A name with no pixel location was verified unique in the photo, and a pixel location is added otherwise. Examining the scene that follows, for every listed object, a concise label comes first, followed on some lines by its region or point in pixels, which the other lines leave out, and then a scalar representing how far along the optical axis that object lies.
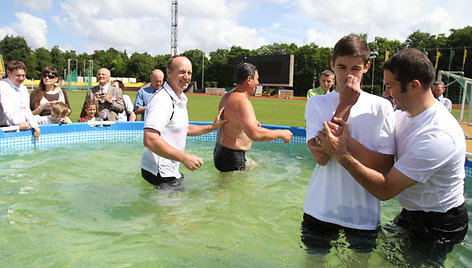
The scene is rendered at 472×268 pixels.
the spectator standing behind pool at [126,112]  8.80
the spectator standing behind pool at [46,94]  7.22
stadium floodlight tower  68.69
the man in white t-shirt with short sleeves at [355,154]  2.02
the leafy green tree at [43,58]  86.91
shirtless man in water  4.35
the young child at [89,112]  8.00
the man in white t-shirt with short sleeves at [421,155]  1.86
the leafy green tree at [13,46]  90.89
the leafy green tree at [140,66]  89.62
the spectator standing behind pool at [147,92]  7.86
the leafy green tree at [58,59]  92.56
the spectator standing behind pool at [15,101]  6.48
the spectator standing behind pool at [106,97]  7.64
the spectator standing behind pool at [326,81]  7.31
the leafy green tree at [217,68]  74.62
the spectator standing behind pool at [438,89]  7.65
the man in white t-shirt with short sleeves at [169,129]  3.27
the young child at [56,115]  7.68
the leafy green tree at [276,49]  82.64
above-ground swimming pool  2.88
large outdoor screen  45.12
